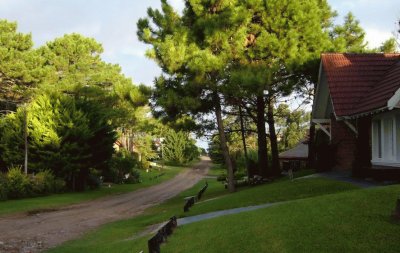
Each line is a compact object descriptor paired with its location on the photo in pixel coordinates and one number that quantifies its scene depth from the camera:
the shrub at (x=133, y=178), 50.16
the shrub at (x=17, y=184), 30.75
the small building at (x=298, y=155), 42.22
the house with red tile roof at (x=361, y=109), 18.10
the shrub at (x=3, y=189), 29.81
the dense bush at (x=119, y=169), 48.59
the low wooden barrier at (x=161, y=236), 9.81
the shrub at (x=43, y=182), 32.51
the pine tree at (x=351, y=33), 34.75
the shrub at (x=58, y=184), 34.25
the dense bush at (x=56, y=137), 34.09
